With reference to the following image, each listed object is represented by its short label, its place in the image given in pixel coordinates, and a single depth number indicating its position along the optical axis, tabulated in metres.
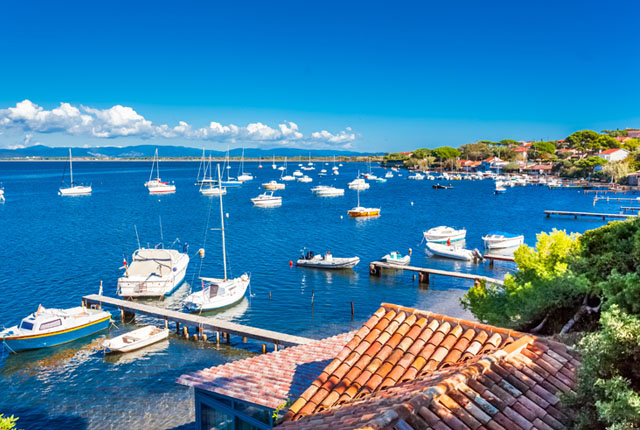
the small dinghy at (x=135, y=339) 23.83
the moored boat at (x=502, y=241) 45.09
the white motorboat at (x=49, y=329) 24.08
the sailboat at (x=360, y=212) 68.88
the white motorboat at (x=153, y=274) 31.95
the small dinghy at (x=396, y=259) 39.25
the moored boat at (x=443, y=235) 49.12
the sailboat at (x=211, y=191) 108.12
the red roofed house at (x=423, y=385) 5.80
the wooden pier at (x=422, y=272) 35.58
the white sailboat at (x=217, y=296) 29.38
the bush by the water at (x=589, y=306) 4.83
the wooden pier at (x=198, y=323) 23.59
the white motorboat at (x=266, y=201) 84.69
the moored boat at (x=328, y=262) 39.28
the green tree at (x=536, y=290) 13.08
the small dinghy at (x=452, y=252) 42.75
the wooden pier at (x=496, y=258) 41.25
